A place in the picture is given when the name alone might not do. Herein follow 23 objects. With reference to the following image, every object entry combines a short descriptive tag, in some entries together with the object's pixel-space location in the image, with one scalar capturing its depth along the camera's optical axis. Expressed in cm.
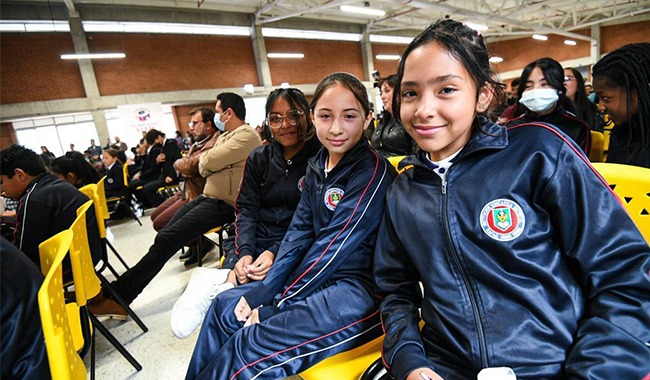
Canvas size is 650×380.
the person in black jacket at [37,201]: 203
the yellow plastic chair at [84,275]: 143
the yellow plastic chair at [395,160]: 159
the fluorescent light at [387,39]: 1529
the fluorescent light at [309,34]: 1208
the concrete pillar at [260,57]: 1166
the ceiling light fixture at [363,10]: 895
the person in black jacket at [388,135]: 235
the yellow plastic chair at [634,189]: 93
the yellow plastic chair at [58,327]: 88
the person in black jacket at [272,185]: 168
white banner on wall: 978
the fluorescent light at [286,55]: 1225
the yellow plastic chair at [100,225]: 221
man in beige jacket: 238
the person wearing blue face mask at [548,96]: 197
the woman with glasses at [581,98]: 252
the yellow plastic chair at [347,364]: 99
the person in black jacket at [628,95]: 127
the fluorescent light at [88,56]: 856
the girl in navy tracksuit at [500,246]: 67
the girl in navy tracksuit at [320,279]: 104
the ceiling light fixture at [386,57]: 1570
